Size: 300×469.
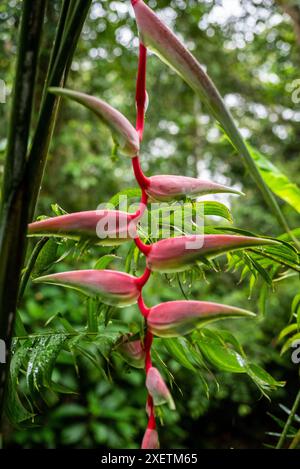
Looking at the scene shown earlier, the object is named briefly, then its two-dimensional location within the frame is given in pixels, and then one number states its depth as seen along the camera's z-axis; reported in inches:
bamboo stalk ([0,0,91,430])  9.6
